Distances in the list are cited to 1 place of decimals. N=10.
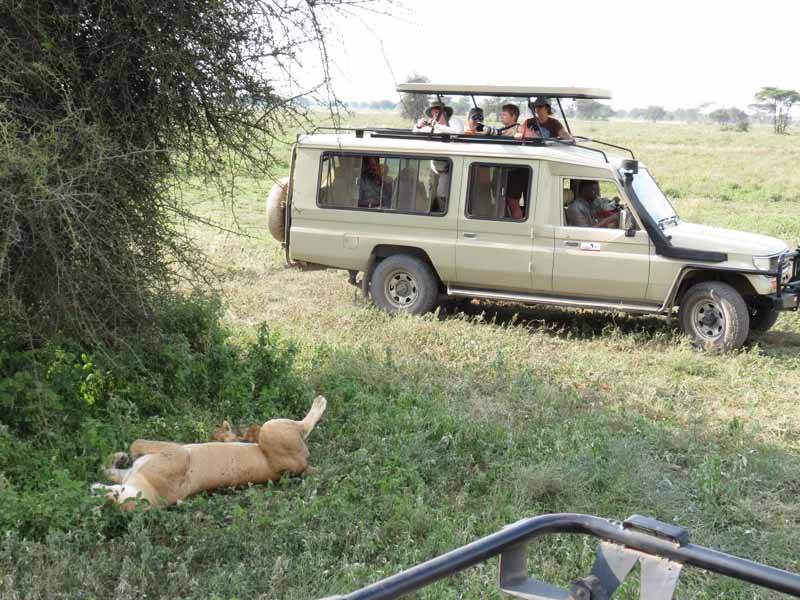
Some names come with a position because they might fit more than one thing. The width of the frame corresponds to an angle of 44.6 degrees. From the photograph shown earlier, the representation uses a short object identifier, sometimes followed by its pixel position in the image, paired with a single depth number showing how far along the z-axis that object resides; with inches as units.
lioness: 193.5
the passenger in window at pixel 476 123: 430.6
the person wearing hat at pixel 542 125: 418.0
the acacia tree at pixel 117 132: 208.7
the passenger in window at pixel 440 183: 387.9
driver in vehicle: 365.7
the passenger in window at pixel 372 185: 399.2
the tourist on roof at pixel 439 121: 421.1
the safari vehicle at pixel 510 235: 350.6
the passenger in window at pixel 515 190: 376.8
